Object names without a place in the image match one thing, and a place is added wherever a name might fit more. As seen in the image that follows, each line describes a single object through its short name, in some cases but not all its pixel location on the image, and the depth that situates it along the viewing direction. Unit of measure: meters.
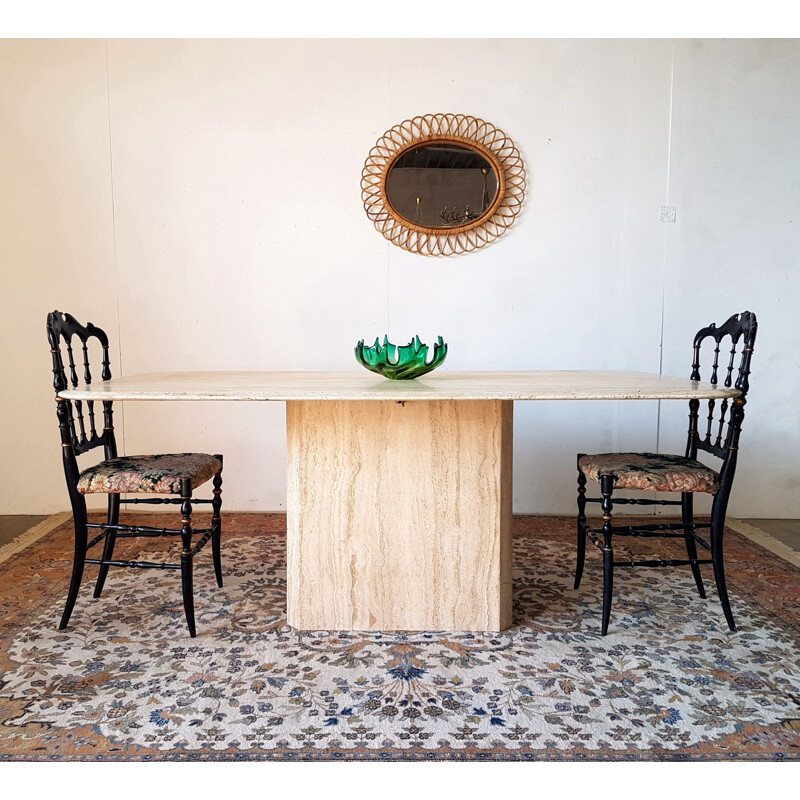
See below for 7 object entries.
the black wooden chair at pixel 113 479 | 2.19
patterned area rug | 1.62
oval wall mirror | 3.59
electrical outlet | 3.62
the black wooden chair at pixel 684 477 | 2.20
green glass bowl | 2.25
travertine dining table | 2.20
